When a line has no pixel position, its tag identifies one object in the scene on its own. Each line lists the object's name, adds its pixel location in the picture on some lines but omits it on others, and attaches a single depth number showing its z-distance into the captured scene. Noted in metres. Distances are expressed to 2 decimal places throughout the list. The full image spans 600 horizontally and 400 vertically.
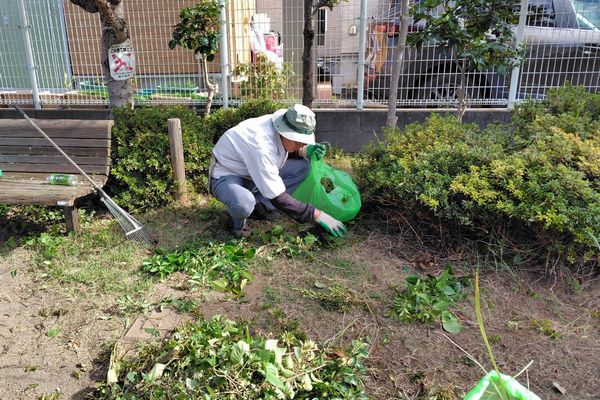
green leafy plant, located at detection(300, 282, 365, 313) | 2.74
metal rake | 3.61
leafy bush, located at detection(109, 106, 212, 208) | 4.16
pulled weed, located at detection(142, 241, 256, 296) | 3.00
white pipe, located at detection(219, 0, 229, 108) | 5.88
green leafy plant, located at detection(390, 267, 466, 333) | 2.58
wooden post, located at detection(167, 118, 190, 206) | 4.10
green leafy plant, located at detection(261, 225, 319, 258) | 3.38
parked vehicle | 5.61
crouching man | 3.38
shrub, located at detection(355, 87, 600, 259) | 2.87
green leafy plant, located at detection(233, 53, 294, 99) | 6.09
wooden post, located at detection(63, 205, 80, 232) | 3.68
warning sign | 4.68
